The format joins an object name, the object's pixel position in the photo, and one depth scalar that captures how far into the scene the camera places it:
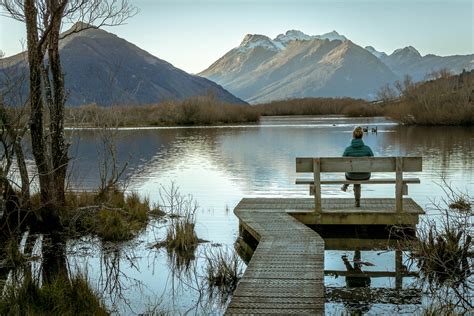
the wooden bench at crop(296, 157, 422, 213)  12.05
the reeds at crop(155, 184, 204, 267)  11.44
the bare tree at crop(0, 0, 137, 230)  12.82
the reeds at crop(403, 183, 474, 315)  8.77
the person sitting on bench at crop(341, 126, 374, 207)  12.85
